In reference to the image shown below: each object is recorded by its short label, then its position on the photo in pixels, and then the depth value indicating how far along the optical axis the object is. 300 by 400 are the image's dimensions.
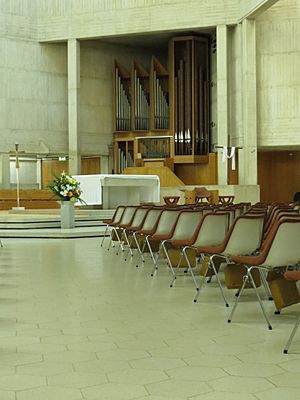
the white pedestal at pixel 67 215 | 13.55
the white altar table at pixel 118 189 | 14.71
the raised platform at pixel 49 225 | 12.74
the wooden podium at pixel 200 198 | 17.48
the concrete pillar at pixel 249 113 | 19.89
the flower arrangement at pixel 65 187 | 12.84
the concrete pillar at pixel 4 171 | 21.42
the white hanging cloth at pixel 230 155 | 19.55
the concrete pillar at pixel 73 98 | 21.75
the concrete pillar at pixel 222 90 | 20.38
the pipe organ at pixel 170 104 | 22.08
